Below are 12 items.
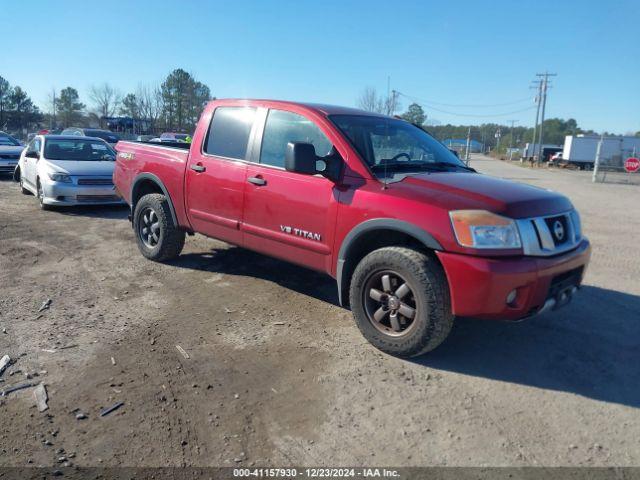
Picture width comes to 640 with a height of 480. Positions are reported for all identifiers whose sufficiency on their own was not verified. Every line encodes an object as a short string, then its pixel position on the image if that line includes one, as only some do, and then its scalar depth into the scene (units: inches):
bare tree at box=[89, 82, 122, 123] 2778.1
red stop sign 924.9
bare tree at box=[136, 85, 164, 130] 2536.9
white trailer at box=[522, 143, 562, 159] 2581.2
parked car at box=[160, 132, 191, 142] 1136.0
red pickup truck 132.6
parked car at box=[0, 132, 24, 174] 598.1
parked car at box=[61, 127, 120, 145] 938.2
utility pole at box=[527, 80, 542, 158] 2566.4
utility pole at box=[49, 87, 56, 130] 2974.9
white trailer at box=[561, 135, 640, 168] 1747.0
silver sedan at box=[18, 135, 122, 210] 367.2
